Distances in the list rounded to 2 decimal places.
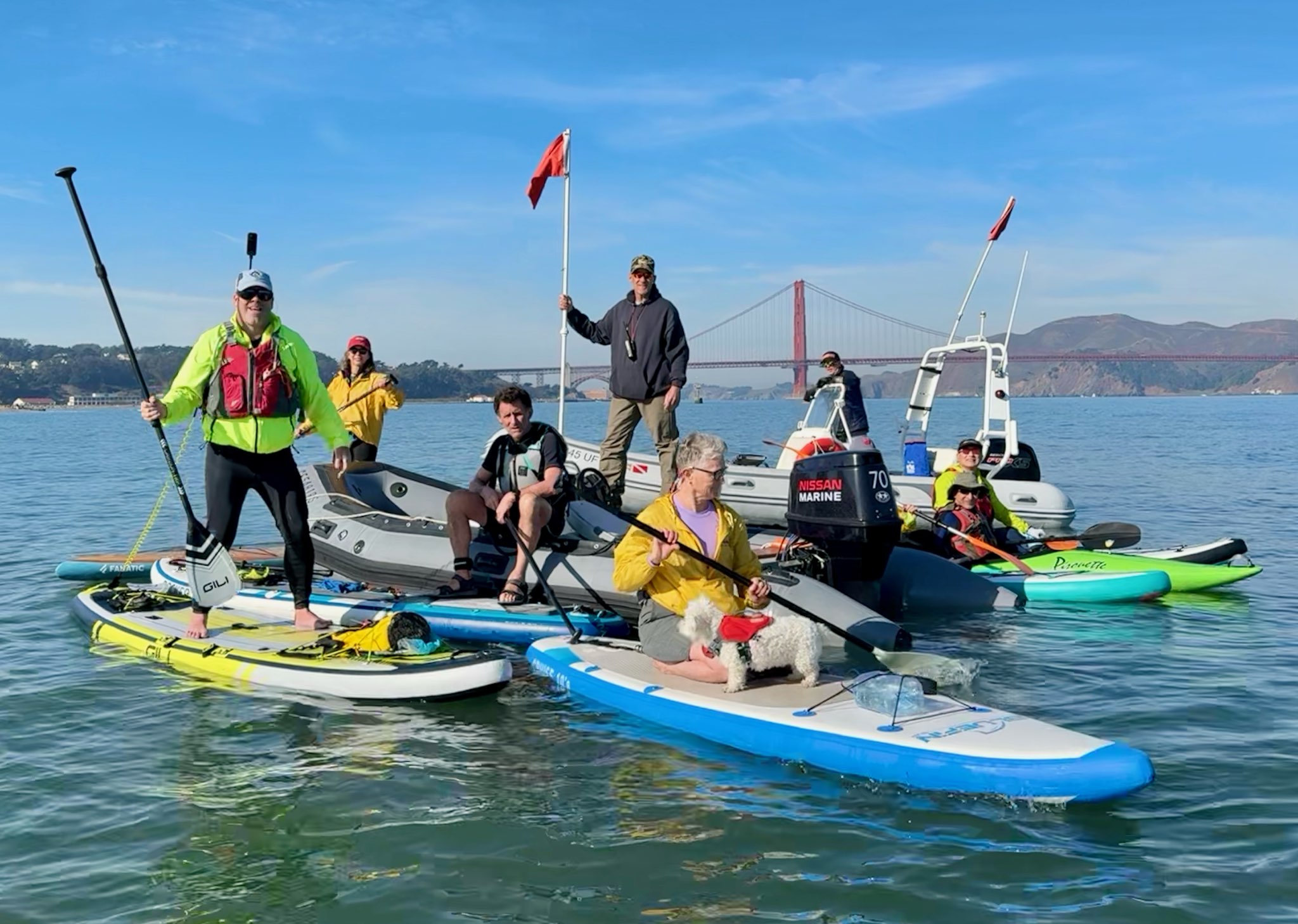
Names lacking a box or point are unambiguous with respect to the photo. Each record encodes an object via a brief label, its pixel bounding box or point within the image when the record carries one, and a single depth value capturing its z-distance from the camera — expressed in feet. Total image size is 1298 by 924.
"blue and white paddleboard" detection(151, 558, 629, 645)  24.62
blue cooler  50.21
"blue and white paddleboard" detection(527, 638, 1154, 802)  14.90
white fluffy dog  18.02
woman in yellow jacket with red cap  33.12
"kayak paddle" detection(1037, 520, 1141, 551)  35.22
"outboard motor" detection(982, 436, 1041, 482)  50.75
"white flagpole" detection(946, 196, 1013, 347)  52.95
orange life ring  43.62
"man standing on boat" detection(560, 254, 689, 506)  29.89
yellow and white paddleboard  19.58
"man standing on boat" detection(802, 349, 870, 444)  45.68
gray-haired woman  17.53
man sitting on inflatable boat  25.20
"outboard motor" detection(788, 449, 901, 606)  24.98
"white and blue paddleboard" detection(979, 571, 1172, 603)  30.19
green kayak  31.22
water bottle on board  16.79
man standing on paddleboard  20.48
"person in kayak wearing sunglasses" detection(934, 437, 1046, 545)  33.19
